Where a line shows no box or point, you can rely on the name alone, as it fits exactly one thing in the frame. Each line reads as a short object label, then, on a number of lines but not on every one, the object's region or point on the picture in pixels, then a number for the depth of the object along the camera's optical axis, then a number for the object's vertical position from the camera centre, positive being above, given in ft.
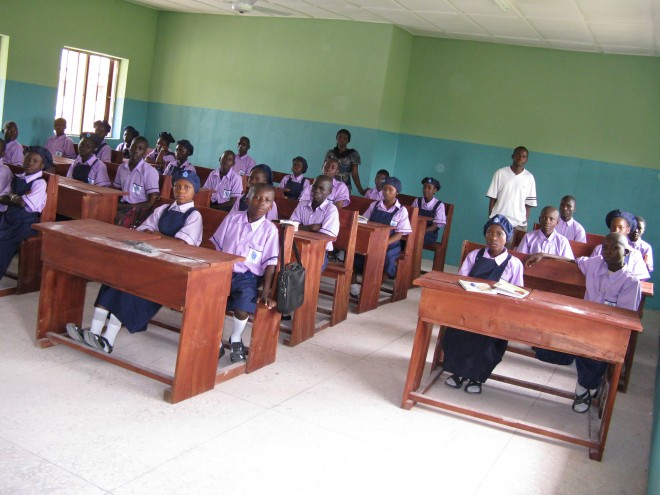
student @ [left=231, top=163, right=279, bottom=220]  18.54 -0.96
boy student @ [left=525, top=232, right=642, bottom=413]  13.74 -1.93
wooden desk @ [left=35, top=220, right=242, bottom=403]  11.46 -2.65
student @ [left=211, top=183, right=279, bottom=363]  13.55 -2.18
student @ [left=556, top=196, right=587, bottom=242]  21.20 -0.88
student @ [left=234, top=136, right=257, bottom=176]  29.96 -0.63
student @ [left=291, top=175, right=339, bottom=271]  17.48 -1.51
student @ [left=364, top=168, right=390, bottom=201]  26.16 -0.89
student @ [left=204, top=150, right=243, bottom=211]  23.54 -1.49
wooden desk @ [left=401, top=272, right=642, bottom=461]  11.59 -2.35
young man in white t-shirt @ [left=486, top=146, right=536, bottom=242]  24.71 -0.15
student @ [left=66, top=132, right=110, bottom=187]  21.30 -1.54
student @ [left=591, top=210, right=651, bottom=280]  17.46 -0.70
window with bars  32.45 +1.51
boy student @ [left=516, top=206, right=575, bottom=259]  18.31 -1.29
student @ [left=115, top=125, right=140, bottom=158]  30.01 -0.47
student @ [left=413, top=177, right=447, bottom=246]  25.21 -1.29
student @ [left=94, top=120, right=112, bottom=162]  26.43 -0.87
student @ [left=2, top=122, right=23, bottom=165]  24.66 -1.40
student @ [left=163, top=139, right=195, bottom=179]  24.13 -0.67
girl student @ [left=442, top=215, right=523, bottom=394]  13.87 -3.13
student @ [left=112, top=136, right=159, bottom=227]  19.72 -1.69
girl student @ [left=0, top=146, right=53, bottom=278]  16.37 -2.30
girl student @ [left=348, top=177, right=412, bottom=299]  21.09 -1.64
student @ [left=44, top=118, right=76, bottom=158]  29.19 -1.18
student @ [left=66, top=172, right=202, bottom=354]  13.00 -3.50
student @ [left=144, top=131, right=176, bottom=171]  28.99 -0.95
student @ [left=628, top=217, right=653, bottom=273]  19.70 -1.05
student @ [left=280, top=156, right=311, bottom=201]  25.79 -1.06
